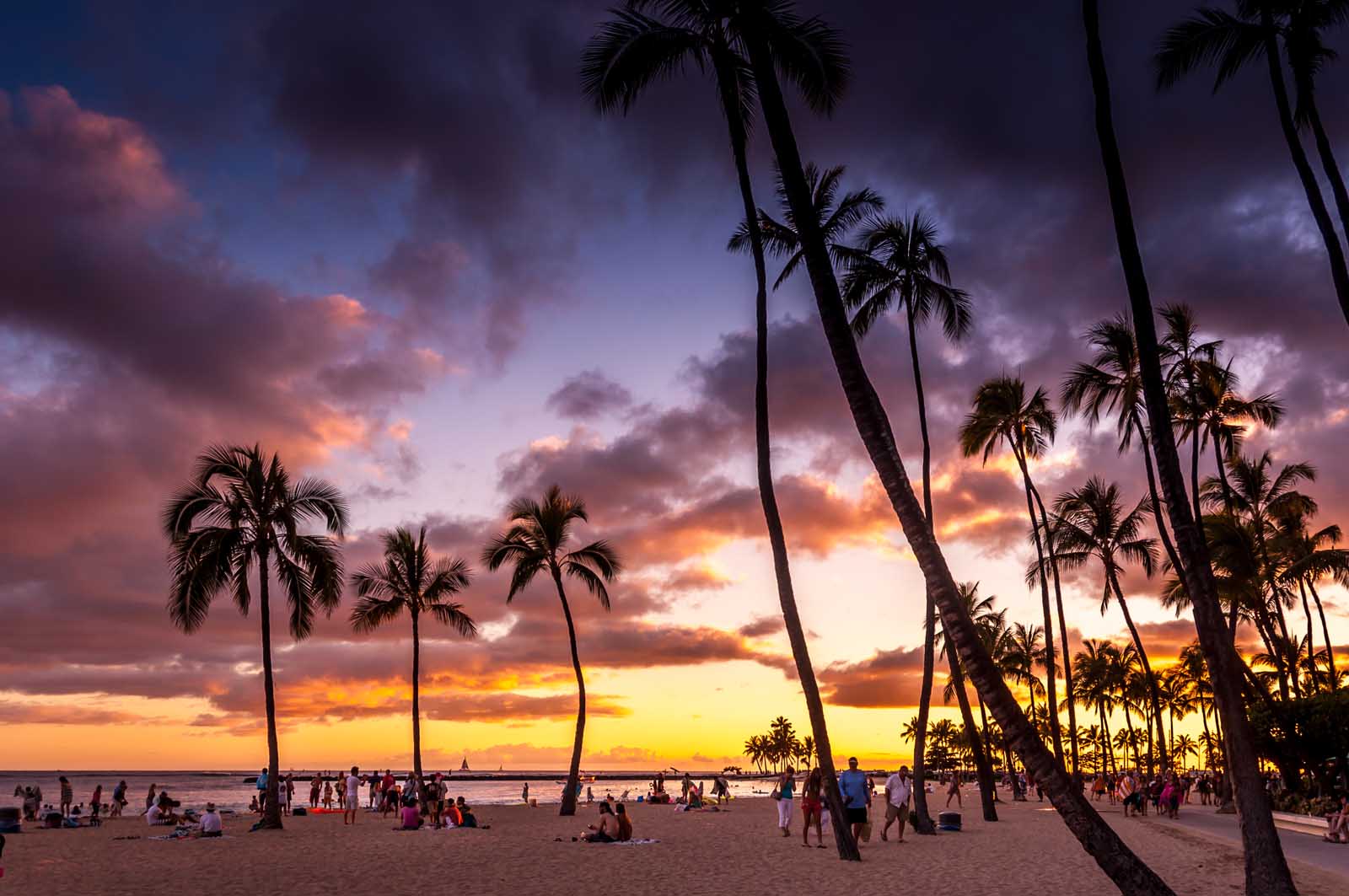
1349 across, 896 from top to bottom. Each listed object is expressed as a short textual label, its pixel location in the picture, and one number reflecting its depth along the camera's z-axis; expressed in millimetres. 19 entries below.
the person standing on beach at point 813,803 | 22250
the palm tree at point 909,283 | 26719
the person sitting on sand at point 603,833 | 24188
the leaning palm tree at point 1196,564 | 10594
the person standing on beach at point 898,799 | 22703
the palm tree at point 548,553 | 36531
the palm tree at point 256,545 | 27250
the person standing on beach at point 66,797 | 38250
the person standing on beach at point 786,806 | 27031
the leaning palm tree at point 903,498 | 8766
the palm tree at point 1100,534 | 43094
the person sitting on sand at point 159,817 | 32812
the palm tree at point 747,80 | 15125
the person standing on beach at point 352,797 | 33406
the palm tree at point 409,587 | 41469
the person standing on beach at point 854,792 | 19422
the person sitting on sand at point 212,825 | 25969
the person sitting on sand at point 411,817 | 28938
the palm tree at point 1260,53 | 17938
